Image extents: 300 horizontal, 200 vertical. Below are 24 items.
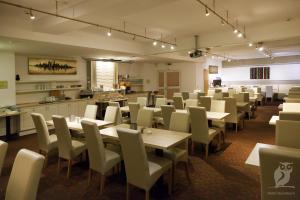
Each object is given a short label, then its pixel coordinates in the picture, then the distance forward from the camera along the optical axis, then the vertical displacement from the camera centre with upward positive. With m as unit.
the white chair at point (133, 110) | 5.61 -0.50
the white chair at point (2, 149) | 1.93 -0.51
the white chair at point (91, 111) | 4.90 -0.46
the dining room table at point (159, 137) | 2.74 -0.64
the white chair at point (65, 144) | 3.34 -0.83
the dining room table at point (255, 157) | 1.99 -0.64
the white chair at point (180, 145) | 3.08 -0.84
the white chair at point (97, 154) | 2.83 -0.82
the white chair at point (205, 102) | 5.89 -0.31
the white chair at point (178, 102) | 6.61 -0.35
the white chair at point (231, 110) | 5.78 -0.51
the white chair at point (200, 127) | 4.00 -0.66
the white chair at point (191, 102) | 5.71 -0.30
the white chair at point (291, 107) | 3.94 -0.30
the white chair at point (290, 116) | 3.00 -0.35
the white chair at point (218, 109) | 4.82 -0.44
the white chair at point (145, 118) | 4.00 -0.50
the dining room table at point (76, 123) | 3.85 -0.61
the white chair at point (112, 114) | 4.47 -0.48
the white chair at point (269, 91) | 12.76 -0.04
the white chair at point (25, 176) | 1.63 -0.64
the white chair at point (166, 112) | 4.67 -0.46
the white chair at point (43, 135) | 3.68 -0.76
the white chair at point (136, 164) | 2.38 -0.82
